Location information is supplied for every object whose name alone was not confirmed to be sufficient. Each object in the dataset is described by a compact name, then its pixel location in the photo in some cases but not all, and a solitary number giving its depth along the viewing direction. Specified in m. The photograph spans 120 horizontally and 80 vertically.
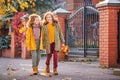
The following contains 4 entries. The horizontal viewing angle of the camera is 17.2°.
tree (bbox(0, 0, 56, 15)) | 23.79
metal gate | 15.20
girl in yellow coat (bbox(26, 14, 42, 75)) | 10.00
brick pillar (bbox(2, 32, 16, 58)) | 20.39
